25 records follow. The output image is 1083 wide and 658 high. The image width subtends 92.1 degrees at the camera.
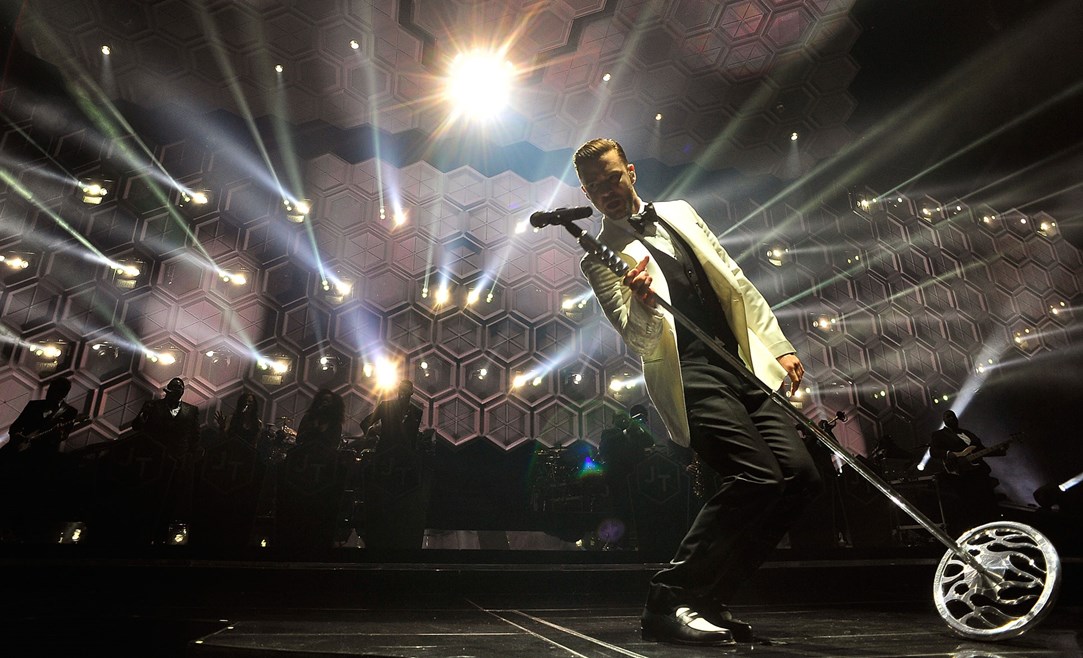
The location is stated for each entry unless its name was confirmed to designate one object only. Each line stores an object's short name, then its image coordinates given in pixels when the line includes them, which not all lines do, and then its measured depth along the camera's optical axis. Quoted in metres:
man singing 1.34
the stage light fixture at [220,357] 6.23
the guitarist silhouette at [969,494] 3.96
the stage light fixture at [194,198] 6.77
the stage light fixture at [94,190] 6.47
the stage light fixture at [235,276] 6.62
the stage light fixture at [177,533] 2.90
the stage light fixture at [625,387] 7.29
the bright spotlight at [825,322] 7.96
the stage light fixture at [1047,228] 9.16
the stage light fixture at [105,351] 5.94
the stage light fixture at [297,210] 7.10
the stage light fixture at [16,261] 5.96
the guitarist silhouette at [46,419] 3.84
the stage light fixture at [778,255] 8.28
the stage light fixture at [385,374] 6.66
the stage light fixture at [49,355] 5.76
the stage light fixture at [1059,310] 8.66
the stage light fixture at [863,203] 8.76
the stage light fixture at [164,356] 6.04
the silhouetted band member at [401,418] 4.46
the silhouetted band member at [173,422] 3.00
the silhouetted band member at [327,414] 4.06
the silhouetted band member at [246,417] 4.74
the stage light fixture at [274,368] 6.35
